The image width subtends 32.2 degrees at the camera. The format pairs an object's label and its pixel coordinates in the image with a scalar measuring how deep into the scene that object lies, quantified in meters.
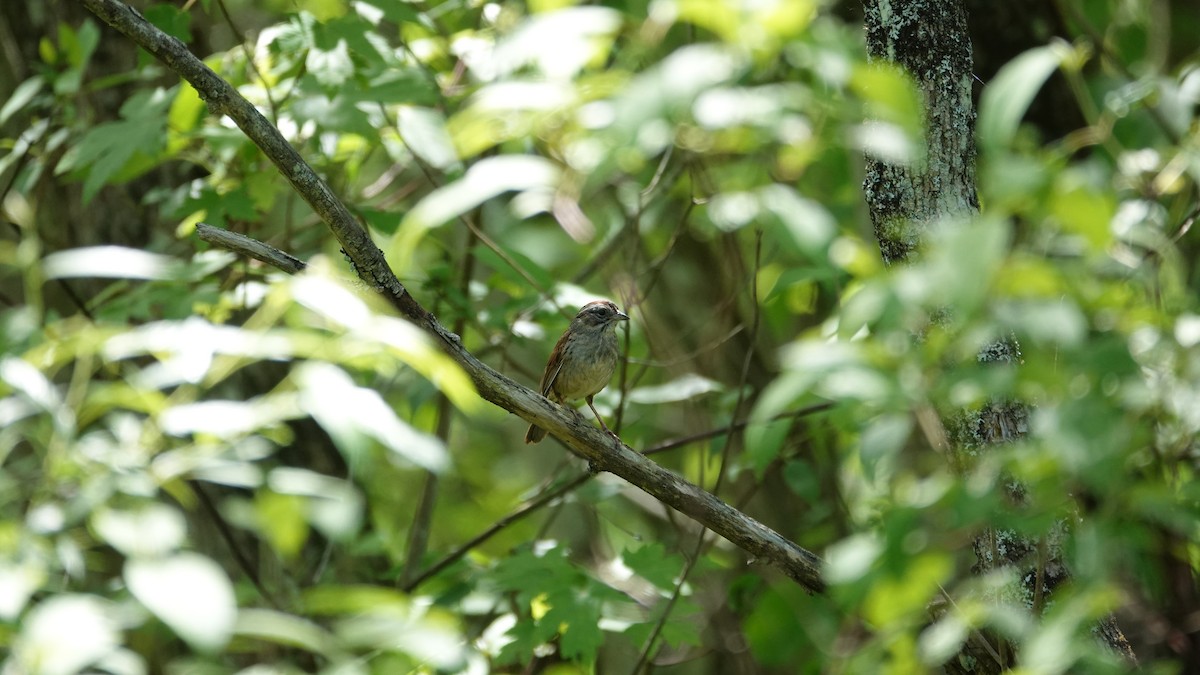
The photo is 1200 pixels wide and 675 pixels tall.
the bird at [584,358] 11.79
